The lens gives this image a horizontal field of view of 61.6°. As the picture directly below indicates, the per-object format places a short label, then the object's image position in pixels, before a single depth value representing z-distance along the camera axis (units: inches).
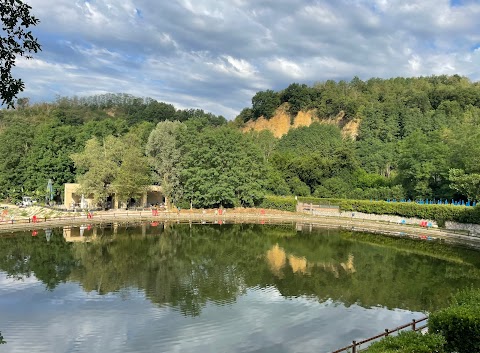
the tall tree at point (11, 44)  336.8
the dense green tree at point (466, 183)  1574.9
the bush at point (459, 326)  442.6
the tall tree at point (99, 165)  1974.7
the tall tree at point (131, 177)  1989.4
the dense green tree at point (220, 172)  2078.0
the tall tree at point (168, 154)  2143.2
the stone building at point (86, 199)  2139.5
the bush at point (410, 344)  403.9
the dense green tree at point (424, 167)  1918.1
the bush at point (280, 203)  2219.5
